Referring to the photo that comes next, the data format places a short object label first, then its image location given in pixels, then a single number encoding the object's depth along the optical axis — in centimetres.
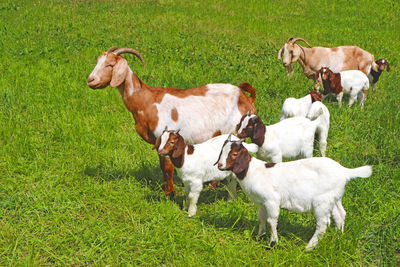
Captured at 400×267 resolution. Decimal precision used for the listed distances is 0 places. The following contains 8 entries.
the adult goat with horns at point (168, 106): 473
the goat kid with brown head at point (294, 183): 365
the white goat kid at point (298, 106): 636
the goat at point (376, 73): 873
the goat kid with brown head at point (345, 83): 789
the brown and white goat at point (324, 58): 919
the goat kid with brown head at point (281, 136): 475
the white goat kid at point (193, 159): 420
